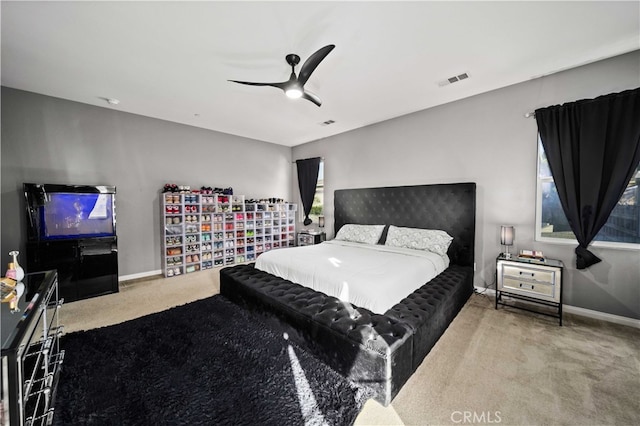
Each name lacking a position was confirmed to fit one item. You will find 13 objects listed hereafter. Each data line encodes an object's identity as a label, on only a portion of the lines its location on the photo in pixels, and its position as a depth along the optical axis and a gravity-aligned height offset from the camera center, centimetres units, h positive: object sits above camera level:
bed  175 -93
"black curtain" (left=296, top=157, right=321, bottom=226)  594 +60
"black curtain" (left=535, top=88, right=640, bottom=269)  254 +54
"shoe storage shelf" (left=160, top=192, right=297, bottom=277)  453 -51
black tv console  325 -78
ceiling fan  214 +124
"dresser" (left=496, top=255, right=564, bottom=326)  272 -92
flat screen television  325 -6
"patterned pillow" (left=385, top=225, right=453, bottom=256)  356 -53
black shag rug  156 -130
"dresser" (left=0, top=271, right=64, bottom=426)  99 -68
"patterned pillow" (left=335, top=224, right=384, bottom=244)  431 -52
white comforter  225 -71
